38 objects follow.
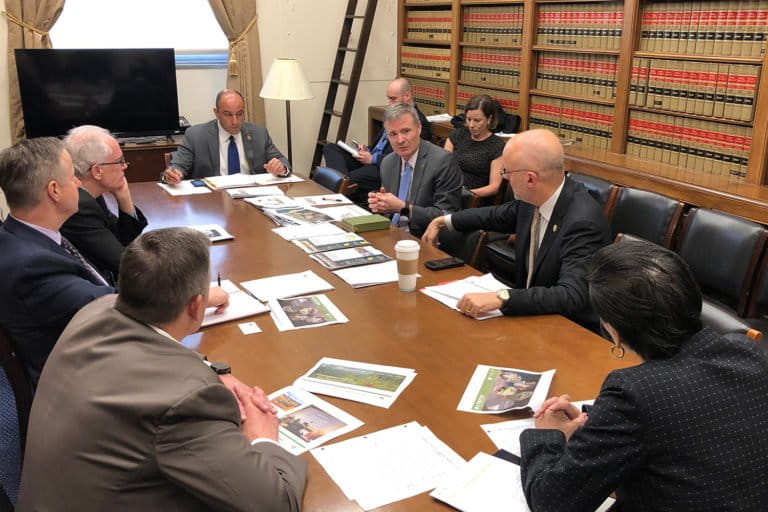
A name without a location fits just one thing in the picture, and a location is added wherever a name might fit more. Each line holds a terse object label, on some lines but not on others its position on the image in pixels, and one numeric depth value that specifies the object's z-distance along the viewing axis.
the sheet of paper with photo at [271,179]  3.98
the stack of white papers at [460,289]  2.21
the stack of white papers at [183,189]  3.70
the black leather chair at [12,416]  1.72
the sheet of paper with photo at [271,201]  3.39
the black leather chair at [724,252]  2.66
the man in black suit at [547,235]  2.11
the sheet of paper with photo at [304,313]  2.05
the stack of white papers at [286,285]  2.27
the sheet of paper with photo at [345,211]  3.20
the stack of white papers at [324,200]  3.46
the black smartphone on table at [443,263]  2.51
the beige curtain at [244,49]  5.79
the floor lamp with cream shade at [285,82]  5.27
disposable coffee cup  2.21
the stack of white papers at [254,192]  3.63
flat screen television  5.10
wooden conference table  1.52
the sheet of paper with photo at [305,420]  1.46
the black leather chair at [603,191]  3.32
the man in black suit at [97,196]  2.46
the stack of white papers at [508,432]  1.45
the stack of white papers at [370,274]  2.37
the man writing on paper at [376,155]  4.96
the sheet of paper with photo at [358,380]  1.64
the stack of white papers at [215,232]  2.87
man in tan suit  1.10
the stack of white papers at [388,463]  1.31
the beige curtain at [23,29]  5.13
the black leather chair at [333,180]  3.93
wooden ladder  5.94
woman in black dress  4.63
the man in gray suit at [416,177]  3.35
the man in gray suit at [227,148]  4.22
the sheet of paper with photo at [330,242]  2.73
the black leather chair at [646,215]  3.07
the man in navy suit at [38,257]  1.80
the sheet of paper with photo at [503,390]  1.59
